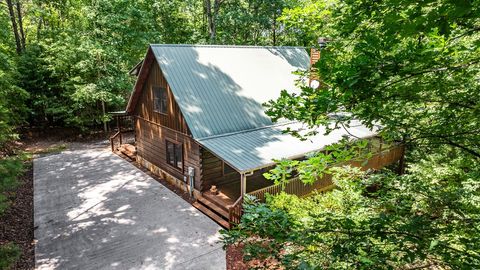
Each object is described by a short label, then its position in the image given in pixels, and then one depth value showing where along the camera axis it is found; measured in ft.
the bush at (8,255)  21.53
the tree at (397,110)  8.16
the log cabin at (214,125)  35.58
